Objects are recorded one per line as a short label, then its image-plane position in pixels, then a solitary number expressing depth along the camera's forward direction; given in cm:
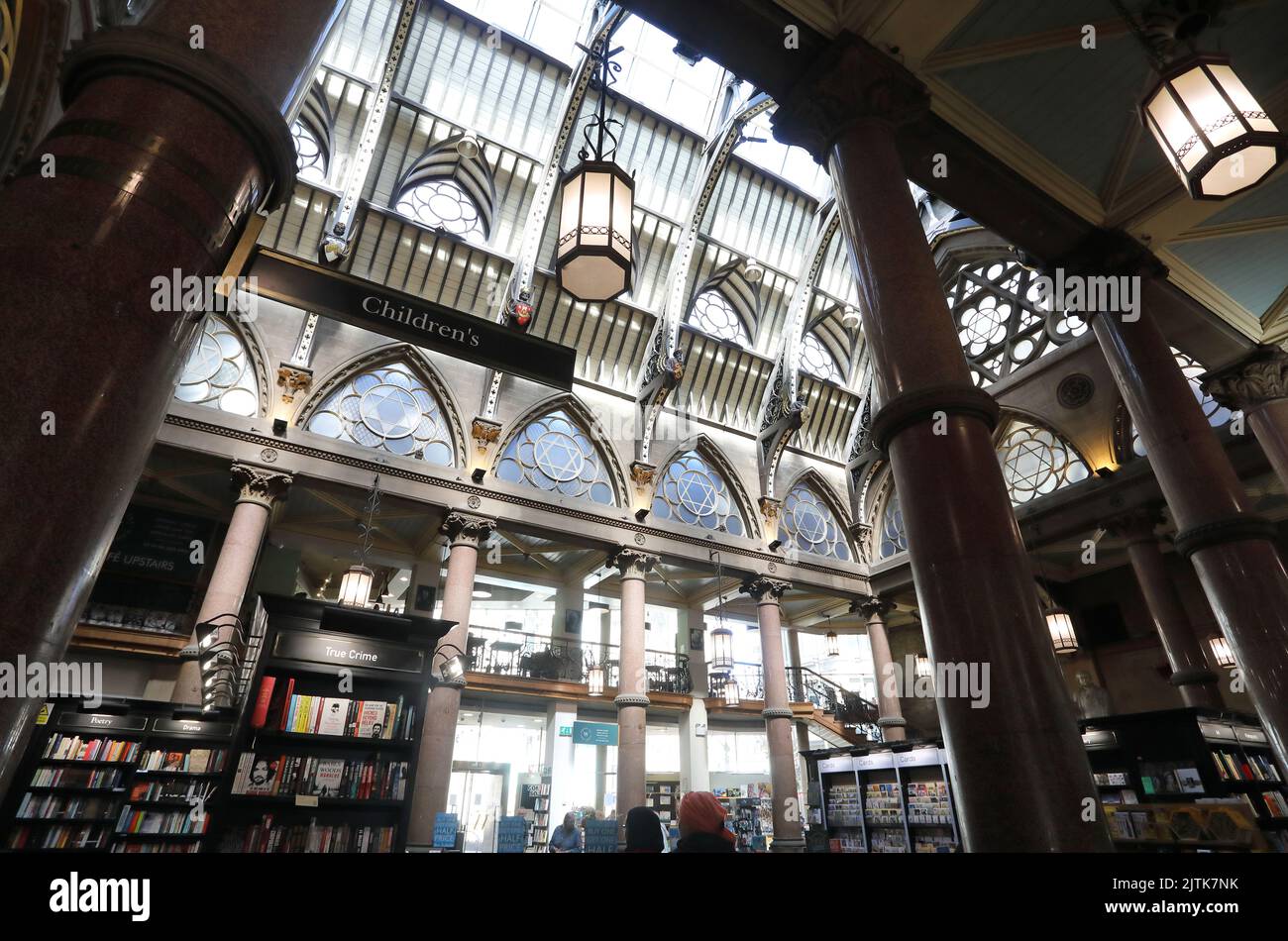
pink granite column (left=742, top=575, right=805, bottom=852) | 1108
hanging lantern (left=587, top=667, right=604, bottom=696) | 1427
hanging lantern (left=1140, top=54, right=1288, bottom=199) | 346
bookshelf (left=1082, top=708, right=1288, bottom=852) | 730
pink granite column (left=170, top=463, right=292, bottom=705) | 836
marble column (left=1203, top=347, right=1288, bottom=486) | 714
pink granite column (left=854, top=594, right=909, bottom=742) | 1318
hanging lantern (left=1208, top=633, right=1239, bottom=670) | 1058
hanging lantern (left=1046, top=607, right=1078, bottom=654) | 1097
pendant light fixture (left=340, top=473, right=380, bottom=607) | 747
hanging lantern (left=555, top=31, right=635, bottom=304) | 409
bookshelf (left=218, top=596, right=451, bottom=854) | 573
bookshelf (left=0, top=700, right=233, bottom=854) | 668
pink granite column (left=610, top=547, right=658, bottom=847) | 1031
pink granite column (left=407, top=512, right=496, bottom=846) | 865
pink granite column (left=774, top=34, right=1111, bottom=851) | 245
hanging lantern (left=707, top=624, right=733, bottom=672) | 1226
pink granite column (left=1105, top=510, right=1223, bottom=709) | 935
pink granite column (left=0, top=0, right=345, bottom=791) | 143
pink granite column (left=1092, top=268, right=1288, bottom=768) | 482
